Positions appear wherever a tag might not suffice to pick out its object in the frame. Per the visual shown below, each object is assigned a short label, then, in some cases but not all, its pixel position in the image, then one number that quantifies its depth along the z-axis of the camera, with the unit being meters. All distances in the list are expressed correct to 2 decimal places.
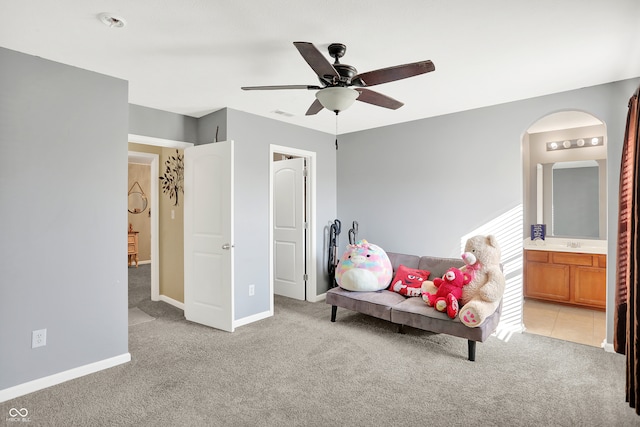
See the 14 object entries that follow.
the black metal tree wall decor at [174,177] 4.54
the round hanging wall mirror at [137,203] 8.14
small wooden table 7.61
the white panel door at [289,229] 4.96
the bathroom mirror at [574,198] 4.51
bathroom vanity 4.20
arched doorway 4.17
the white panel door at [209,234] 3.58
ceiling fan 2.00
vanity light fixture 4.45
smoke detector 1.99
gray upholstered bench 2.96
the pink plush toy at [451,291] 3.05
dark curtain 1.79
